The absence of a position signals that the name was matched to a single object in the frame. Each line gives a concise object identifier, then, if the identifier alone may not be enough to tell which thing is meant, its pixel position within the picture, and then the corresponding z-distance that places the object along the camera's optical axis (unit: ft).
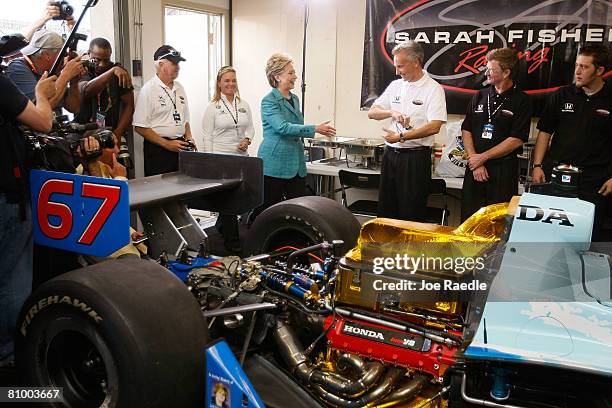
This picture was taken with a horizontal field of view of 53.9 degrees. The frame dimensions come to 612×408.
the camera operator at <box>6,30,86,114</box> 12.05
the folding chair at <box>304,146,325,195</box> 21.52
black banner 18.63
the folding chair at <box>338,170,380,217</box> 18.26
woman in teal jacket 15.51
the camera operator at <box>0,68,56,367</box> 8.27
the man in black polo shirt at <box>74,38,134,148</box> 16.61
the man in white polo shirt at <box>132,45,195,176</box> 16.83
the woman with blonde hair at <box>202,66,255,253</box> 18.16
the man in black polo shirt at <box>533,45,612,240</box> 13.69
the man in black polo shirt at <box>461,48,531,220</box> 14.02
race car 6.22
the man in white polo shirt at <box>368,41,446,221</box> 14.57
